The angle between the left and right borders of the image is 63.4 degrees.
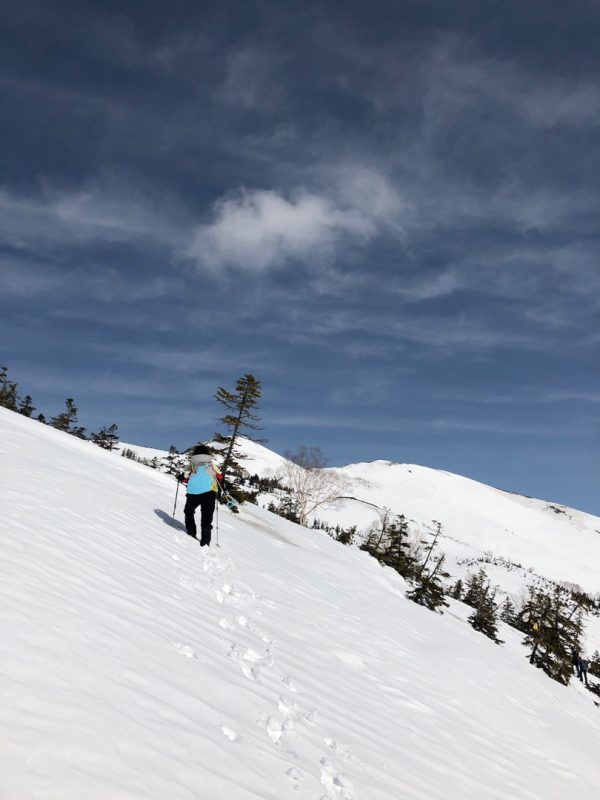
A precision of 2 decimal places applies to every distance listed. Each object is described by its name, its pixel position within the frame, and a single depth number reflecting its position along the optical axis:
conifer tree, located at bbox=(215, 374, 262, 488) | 27.09
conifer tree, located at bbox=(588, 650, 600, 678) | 78.94
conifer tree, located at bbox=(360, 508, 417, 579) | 36.91
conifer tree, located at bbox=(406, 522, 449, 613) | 25.97
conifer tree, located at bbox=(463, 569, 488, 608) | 70.34
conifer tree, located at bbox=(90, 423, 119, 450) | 74.25
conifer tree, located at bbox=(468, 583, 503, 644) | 43.09
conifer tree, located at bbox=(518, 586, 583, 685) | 35.97
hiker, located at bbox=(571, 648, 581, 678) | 46.17
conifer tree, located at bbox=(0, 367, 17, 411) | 62.11
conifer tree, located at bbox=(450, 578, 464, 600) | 80.16
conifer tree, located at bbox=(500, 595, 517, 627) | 96.55
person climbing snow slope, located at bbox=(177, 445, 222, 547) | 11.12
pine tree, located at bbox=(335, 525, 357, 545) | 40.41
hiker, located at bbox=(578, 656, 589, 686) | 47.69
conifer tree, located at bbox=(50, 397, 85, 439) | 66.44
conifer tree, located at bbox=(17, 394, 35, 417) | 66.69
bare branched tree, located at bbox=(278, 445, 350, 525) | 45.28
